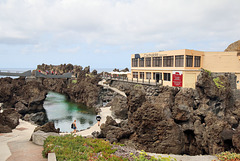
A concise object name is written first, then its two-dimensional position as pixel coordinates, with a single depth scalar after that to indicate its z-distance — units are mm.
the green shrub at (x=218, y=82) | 39219
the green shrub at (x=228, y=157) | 12805
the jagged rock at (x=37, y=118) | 34406
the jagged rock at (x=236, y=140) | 15984
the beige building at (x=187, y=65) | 41781
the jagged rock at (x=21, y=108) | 37503
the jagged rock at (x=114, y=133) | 19406
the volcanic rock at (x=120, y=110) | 32719
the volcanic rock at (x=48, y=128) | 17859
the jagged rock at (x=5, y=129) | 19167
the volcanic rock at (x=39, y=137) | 13938
